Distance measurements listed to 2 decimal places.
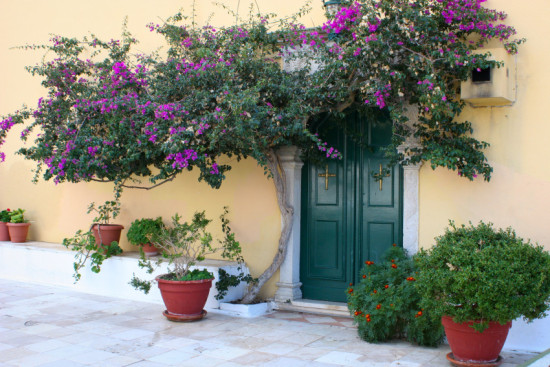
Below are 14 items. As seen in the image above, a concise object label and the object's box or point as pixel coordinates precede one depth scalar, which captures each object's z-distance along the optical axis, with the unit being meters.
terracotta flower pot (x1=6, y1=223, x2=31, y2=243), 9.34
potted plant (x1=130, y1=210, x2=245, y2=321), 6.20
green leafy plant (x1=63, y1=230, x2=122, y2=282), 7.68
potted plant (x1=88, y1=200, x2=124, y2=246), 8.06
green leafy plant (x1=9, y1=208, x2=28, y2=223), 9.48
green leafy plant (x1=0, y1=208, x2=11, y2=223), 9.67
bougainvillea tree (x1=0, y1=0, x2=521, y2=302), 5.54
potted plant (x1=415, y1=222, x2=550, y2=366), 4.38
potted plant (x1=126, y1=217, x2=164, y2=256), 7.75
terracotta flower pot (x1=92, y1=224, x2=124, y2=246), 8.10
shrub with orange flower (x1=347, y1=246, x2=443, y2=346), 5.21
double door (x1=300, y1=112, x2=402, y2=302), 6.56
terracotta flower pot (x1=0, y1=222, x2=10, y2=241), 9.59
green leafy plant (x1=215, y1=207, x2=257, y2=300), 6.70
